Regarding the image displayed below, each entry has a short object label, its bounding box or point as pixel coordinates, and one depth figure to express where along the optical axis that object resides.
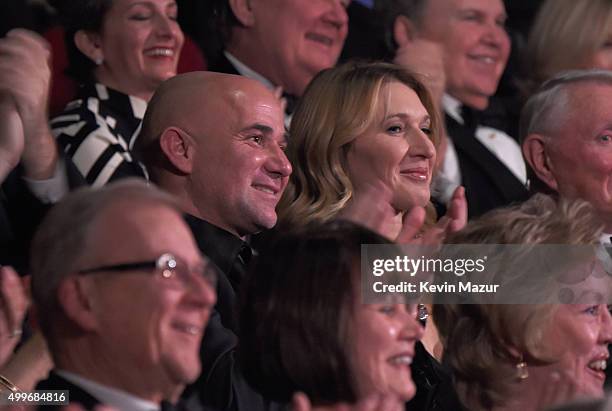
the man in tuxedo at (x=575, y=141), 8.60
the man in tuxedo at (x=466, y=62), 10.33
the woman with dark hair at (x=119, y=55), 8.78
